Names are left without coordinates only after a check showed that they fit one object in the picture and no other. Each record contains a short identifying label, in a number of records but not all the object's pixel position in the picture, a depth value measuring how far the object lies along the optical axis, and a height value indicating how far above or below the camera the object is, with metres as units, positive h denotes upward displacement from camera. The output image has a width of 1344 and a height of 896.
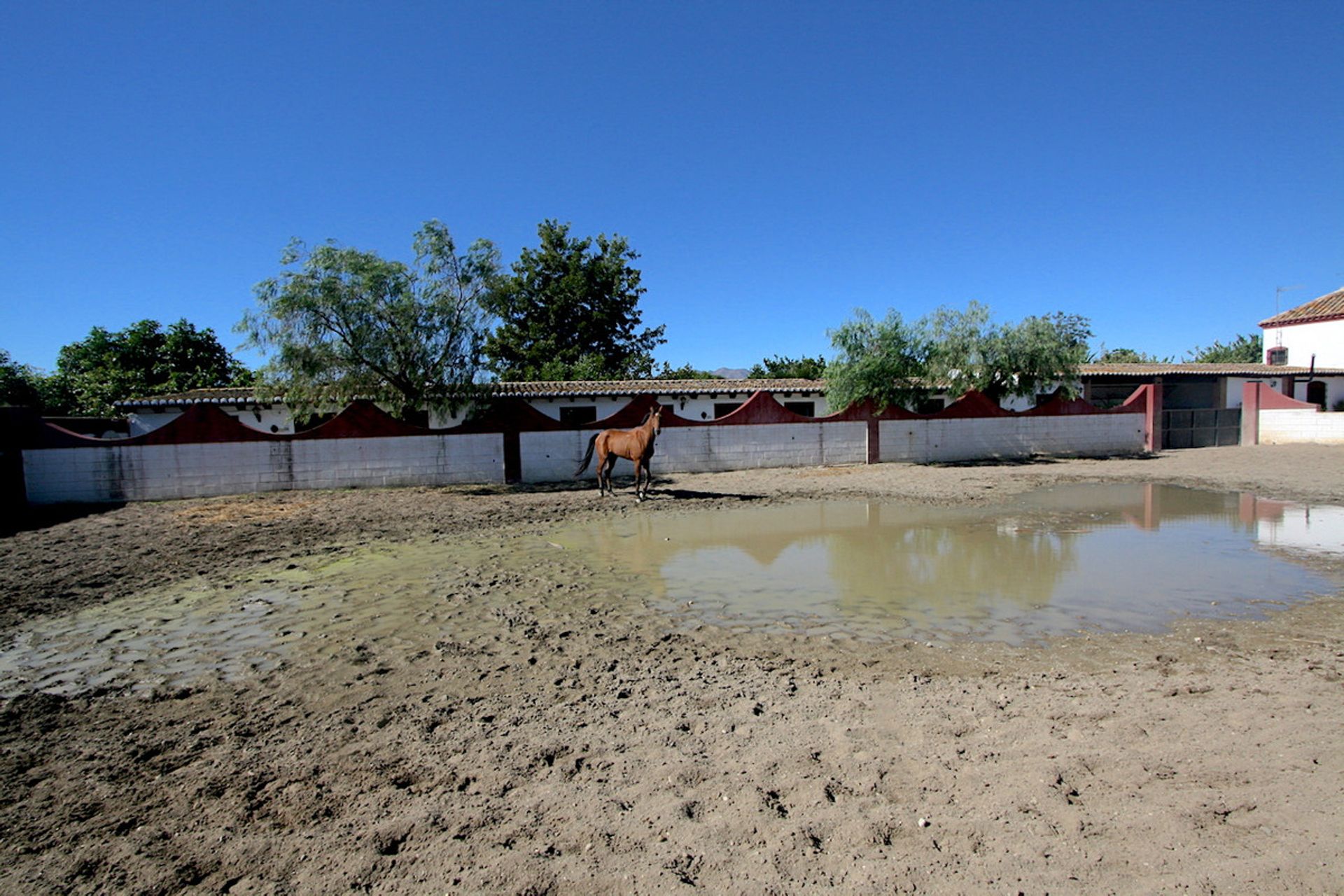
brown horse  14.68 -0.60
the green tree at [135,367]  28.83 +3.10
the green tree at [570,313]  35.75 +5.79
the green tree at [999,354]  21.27 +1.70
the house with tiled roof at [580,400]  20.55 +0.72
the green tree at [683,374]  37.45 +2.49
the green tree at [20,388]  27.84 +2.05
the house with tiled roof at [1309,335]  33.50 +3.37
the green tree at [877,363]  20.61 +1.48
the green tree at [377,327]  15.42 +2.32
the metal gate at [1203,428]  24.47 -0.89
